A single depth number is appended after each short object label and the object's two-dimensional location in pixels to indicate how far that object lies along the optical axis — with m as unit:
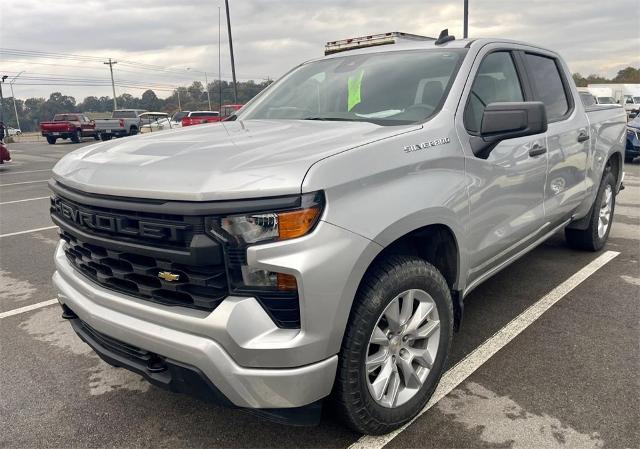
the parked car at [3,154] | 15.37
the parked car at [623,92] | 42.19
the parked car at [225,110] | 18.47
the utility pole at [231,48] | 21.09
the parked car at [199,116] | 24.00
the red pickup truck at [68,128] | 29.81
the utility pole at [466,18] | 16.39
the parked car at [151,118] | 35.72
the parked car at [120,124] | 28.86
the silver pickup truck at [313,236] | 1.89
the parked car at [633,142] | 12.71
